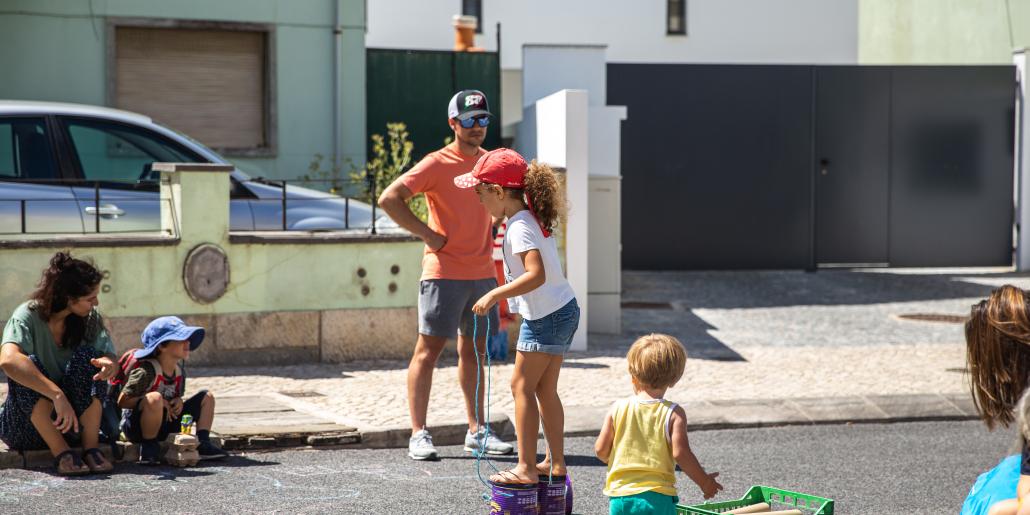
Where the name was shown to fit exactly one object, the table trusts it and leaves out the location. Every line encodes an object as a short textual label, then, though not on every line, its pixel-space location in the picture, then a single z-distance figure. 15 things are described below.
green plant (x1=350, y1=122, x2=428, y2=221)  21.55
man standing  13.68
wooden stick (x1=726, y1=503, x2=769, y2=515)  8.86
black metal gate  33.49
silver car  18.91
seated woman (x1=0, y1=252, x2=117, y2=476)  12.51
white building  57.71
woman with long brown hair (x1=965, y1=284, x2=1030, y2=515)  7.20
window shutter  27.41
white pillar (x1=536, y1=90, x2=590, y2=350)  21.96
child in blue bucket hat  13.16
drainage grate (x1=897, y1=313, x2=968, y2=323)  25.63
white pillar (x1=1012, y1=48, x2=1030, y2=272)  33.96
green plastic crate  8.92
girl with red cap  11.17
